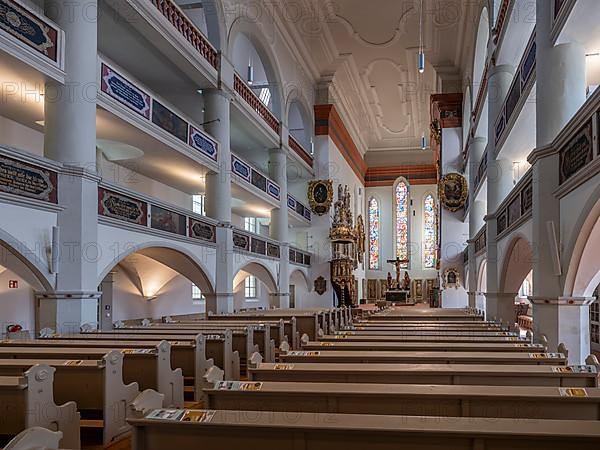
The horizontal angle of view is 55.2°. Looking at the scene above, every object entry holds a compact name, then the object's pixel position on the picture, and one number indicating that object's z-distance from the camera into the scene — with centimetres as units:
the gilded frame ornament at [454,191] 2150
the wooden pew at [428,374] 408
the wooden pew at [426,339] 652
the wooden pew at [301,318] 1156
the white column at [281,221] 1969
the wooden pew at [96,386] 464
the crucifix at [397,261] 2383
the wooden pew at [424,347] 573
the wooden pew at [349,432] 245
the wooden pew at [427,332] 746
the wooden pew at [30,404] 385
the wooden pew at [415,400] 326
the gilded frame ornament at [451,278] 2175
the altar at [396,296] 2456
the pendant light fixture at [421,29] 1807
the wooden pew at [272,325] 930
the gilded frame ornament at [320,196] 2391
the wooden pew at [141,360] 534
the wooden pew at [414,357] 493
